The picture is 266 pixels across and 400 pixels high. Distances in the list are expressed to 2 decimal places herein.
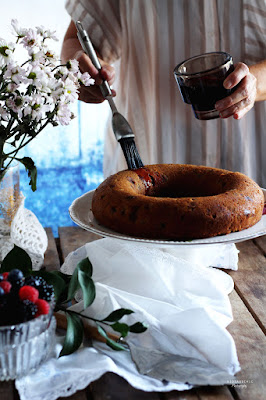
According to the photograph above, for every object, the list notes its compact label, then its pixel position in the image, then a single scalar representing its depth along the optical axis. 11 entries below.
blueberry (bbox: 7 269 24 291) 0.78
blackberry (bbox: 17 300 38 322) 0.75
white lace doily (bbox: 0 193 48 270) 1.15
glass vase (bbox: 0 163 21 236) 1.14
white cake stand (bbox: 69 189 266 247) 0.95
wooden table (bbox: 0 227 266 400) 0.79
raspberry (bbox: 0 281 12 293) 0.77
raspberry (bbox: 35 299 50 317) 0.77
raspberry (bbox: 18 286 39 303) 0.76
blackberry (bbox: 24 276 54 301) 0.80
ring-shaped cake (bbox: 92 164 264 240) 1.00
